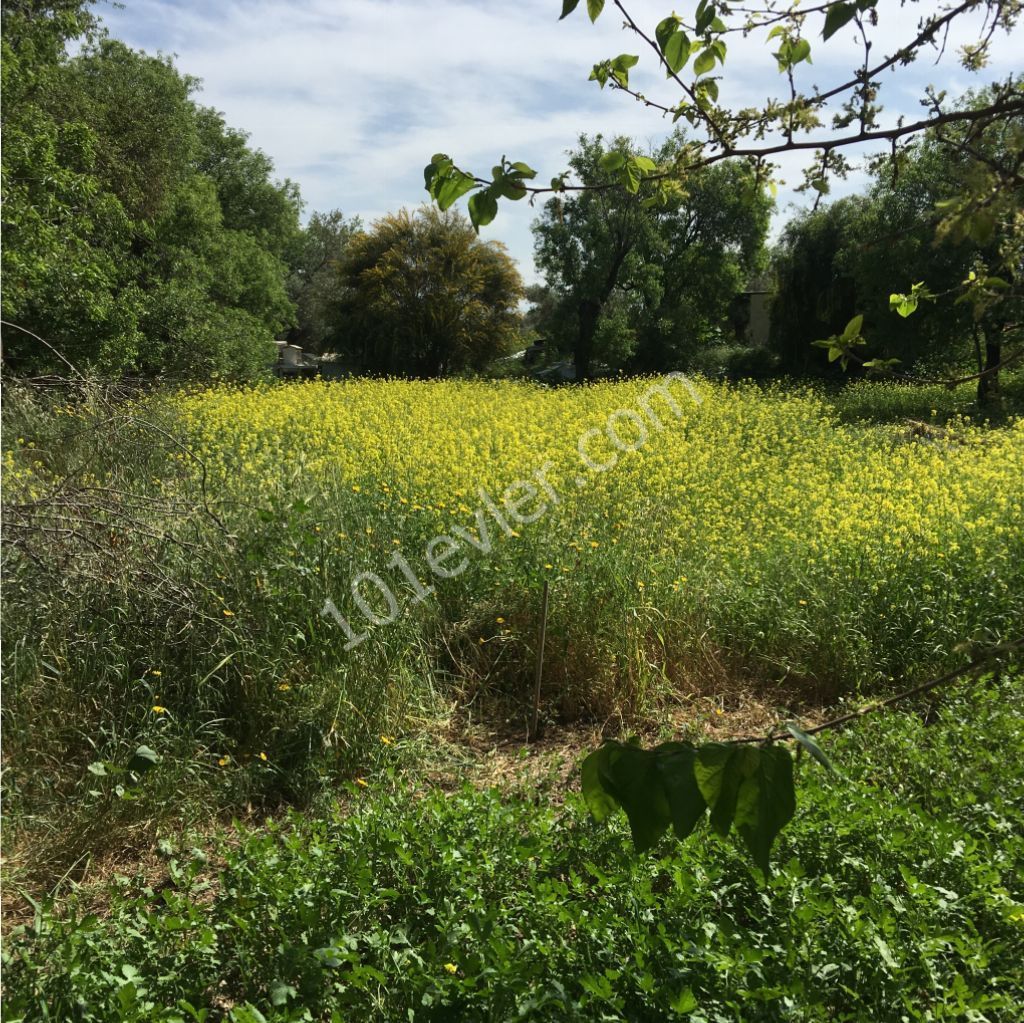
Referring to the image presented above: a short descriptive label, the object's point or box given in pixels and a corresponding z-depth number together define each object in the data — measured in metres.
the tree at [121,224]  10.21
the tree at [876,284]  13.83
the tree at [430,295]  20.86
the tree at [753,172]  0.84
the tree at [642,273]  21.66
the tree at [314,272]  35.44
